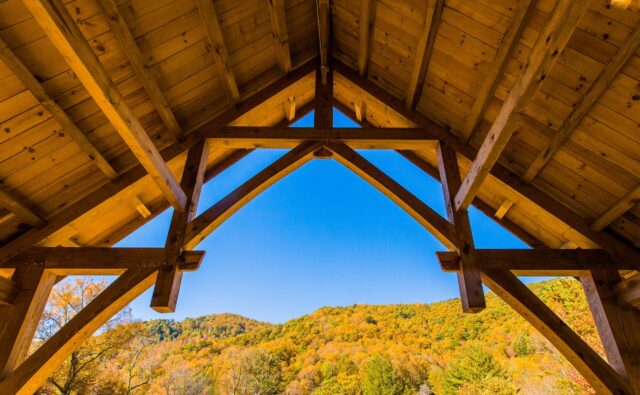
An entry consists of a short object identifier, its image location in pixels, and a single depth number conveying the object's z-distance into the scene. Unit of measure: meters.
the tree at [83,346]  11.24
